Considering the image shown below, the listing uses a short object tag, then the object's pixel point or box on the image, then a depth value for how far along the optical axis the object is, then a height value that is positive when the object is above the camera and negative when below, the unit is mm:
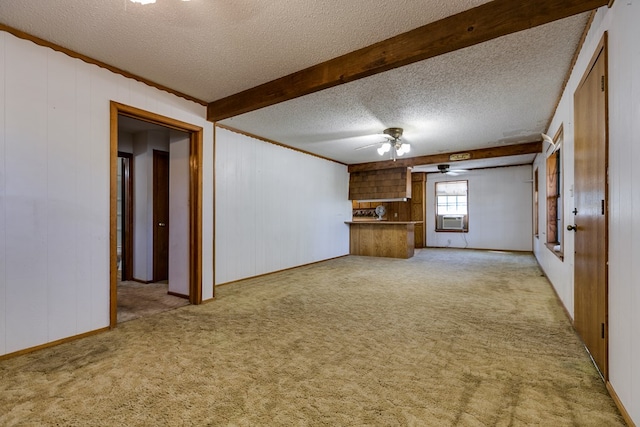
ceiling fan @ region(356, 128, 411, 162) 4938 +1191
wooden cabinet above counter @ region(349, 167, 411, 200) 7703 +731
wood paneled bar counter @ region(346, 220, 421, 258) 7445 -678
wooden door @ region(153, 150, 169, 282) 5004 -26
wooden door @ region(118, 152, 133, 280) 5129 -193
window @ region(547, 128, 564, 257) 4332 +194
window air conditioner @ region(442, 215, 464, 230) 9312 -315
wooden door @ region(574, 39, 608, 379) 1919 +10
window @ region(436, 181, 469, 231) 9336 +185
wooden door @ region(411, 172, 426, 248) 9836 +256
